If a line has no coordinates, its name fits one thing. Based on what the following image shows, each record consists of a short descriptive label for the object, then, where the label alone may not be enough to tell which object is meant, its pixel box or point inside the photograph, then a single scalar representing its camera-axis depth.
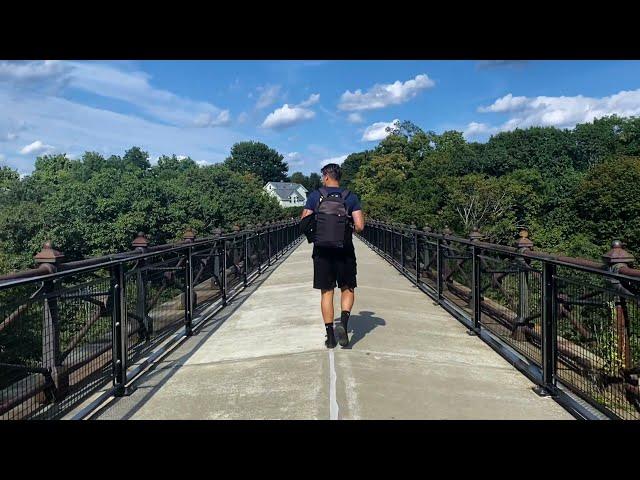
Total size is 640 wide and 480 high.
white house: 126.00
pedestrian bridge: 3.97
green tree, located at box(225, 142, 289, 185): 135.02
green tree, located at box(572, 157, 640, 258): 39.78
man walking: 5.53
